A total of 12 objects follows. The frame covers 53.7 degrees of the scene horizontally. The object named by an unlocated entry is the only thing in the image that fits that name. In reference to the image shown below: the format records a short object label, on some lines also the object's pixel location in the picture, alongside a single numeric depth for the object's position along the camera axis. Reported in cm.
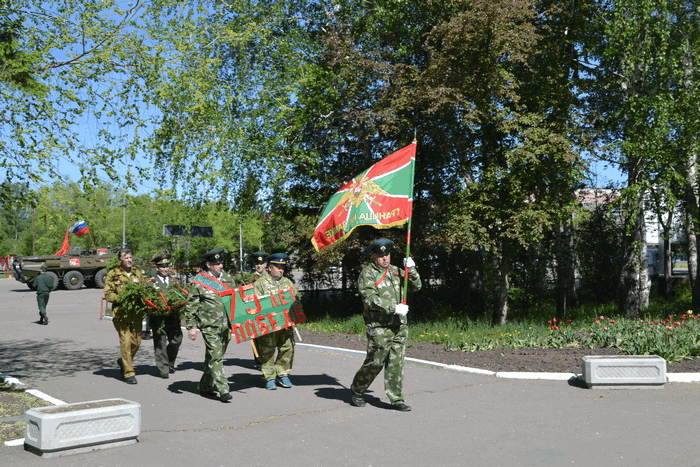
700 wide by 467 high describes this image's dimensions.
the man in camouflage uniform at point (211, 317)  813
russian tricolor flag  2780
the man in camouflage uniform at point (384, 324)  743
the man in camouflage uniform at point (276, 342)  886
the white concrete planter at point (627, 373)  834
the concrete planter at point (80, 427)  580
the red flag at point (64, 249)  3631
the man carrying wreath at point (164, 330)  979
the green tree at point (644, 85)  1463
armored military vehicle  3356
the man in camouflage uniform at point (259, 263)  971
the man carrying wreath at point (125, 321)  932
